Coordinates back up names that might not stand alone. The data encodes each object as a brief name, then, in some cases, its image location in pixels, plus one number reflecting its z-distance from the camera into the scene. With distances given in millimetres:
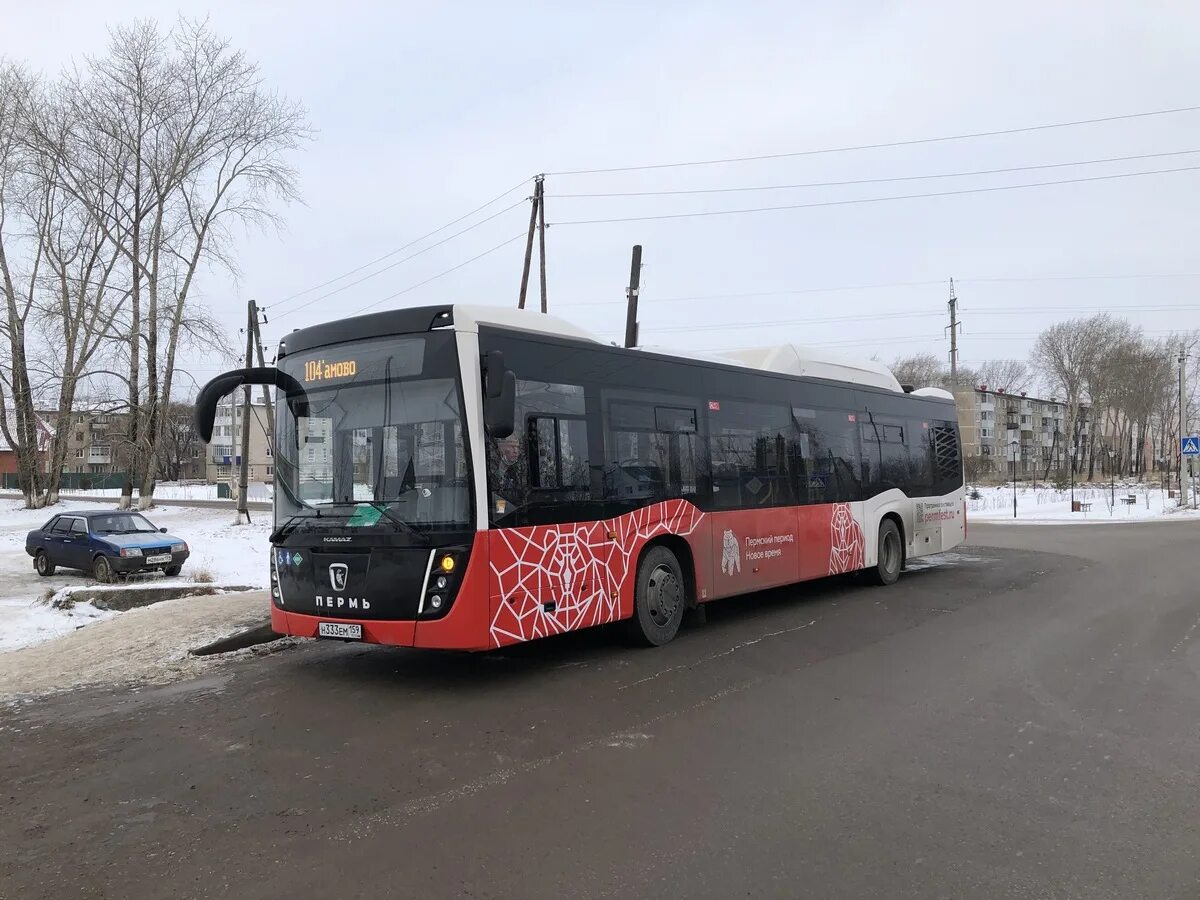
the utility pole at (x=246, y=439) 26370
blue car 16391
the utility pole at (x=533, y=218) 25641
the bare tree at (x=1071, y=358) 70875
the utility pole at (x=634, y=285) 23044
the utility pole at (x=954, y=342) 42938
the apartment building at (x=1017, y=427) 115581
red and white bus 6582
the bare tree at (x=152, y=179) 34688
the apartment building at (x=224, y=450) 92844
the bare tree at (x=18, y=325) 34969
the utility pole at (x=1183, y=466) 36906
